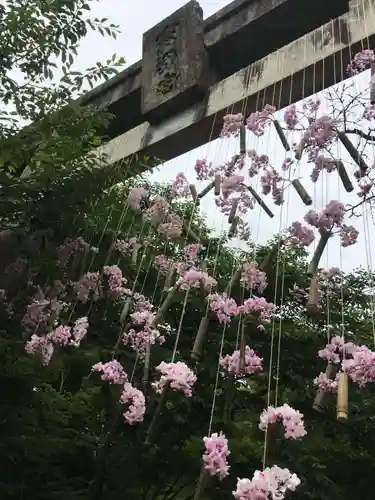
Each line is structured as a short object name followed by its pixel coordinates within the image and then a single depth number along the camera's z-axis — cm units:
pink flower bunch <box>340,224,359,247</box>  279
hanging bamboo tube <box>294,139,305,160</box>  297
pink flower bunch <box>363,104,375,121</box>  287
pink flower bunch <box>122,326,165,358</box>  293
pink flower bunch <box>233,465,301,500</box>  173
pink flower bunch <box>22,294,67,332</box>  286
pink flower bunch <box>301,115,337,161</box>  292
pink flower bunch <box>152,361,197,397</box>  226
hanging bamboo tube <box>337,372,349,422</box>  186
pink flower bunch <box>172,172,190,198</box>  379
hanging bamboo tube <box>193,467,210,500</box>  205
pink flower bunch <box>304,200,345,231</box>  270
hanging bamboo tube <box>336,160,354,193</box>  269
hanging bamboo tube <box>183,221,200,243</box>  357
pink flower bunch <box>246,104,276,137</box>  325
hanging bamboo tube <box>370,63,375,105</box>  283
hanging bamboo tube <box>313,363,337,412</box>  232
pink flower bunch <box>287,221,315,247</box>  290
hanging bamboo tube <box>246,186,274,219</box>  292
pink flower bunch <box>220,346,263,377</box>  254
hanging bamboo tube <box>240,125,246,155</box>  319
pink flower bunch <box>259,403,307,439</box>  202
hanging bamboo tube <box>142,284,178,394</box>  284
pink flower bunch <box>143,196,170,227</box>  361
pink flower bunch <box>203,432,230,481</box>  198
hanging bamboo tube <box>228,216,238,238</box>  313
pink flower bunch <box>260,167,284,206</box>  304
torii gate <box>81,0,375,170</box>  332
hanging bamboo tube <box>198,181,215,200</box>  337
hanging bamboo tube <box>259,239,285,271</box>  297
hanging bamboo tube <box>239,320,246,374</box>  252
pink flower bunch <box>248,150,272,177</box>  325
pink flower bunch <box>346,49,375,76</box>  300
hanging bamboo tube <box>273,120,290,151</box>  308
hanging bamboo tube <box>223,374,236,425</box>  267
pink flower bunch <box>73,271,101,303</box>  329
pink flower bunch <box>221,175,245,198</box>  321
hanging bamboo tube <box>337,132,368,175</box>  280
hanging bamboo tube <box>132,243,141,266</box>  373
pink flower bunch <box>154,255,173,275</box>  378
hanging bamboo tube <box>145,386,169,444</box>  238
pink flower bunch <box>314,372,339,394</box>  226
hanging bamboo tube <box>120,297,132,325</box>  318
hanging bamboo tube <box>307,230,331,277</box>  256
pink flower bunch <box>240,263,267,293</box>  291
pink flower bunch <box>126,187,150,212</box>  371
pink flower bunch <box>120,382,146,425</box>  244
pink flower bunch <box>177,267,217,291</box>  296
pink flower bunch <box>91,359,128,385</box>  255
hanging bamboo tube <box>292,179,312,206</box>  273
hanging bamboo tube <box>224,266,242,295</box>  292
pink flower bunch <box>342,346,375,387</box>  223
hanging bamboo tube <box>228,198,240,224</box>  313
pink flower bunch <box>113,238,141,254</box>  380
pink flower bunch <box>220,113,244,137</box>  335
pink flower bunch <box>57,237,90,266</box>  321
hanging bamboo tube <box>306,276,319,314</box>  255
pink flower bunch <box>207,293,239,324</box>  285
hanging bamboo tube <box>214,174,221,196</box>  328
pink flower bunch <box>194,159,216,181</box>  348
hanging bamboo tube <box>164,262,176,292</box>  309
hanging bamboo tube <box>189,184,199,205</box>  343
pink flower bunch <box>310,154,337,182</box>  287
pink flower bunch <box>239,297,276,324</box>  275
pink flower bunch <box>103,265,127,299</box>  334
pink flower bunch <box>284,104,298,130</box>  319
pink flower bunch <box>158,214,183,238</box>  358
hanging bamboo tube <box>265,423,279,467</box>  202
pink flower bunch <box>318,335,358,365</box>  242
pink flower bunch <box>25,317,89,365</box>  272
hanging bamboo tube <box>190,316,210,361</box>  261
